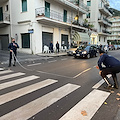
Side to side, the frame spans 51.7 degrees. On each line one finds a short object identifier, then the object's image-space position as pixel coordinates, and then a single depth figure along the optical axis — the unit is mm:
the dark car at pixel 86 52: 14221
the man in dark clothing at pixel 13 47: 9285
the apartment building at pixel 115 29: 73562
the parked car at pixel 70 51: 17638
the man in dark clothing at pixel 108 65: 4504
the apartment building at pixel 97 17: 36269
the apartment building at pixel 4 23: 19698
